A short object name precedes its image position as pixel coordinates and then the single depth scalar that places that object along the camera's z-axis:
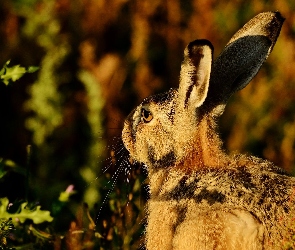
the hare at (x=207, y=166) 7.86
